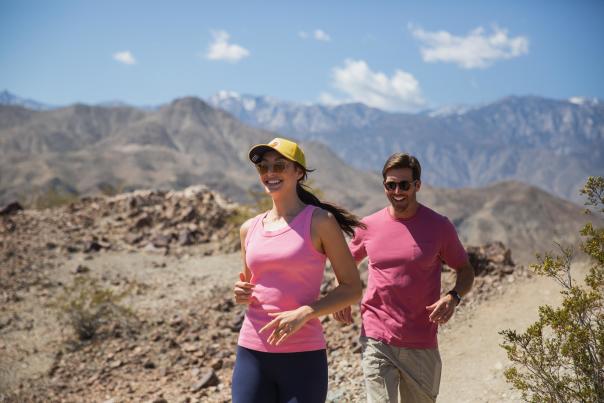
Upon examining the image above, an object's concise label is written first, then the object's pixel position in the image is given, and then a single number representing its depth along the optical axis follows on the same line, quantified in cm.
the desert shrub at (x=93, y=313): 802
